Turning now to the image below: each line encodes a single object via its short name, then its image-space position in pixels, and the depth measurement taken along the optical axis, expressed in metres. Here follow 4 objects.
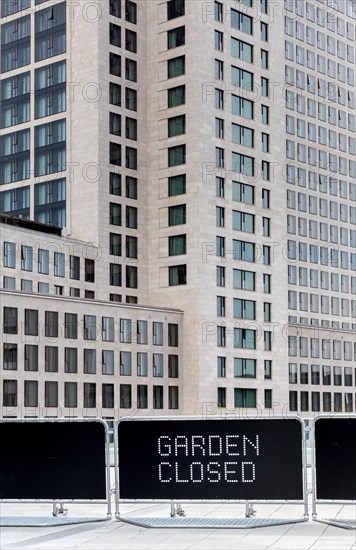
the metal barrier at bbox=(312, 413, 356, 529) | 16.52
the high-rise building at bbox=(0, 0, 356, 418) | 81.12
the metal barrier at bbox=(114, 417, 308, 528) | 16.77
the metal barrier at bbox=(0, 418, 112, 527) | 17.38
